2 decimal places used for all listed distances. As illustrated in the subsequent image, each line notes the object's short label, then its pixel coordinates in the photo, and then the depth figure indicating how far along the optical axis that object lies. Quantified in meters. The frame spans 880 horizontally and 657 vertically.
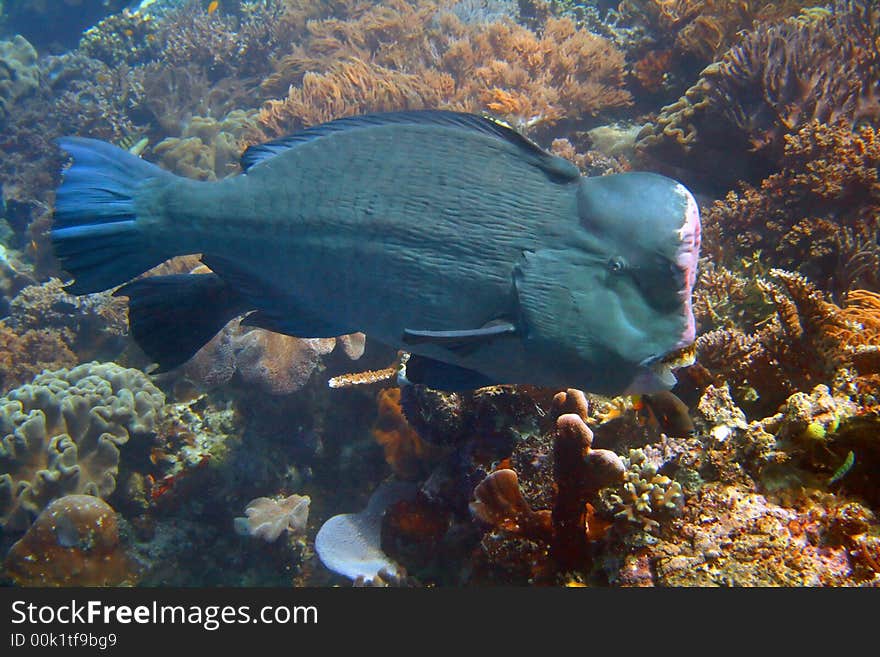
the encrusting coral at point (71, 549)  3.84
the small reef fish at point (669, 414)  2.81
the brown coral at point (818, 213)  4.07
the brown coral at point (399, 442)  3.80
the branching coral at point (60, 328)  6.68
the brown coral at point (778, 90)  4.79
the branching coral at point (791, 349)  2.68
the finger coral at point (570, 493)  2.38
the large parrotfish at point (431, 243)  1.81
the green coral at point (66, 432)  4.52
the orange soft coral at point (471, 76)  7.06
